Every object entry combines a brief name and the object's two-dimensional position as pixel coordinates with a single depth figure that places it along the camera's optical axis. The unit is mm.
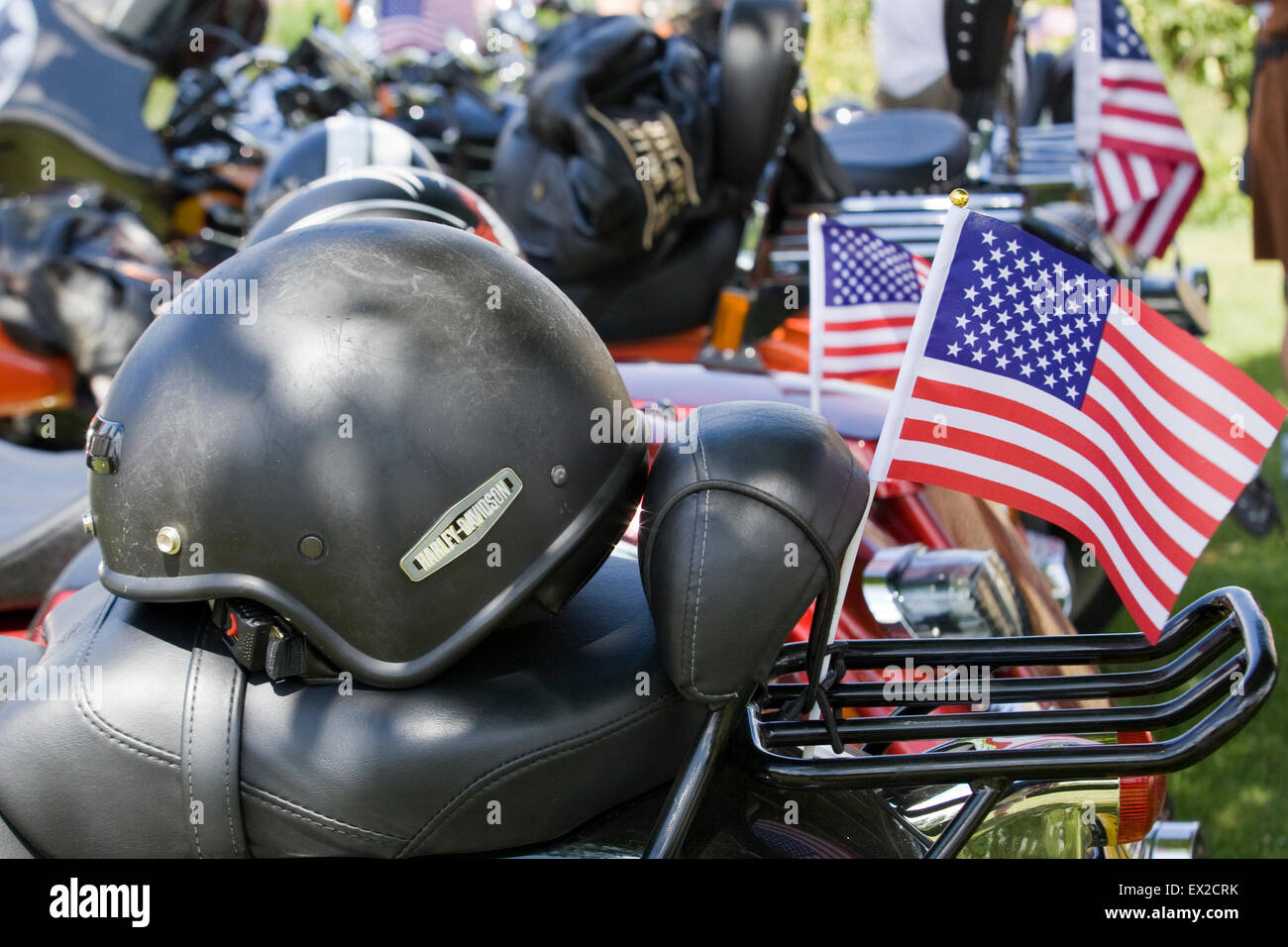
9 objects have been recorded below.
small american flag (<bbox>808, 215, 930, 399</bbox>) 2588
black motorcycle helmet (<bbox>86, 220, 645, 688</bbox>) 1405
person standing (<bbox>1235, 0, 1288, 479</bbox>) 5129
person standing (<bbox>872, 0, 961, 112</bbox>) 6953
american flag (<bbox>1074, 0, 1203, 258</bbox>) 4527
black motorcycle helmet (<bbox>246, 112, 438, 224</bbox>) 3215
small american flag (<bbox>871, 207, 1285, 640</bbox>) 1543
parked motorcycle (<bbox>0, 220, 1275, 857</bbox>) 1340
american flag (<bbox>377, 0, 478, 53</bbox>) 9406
